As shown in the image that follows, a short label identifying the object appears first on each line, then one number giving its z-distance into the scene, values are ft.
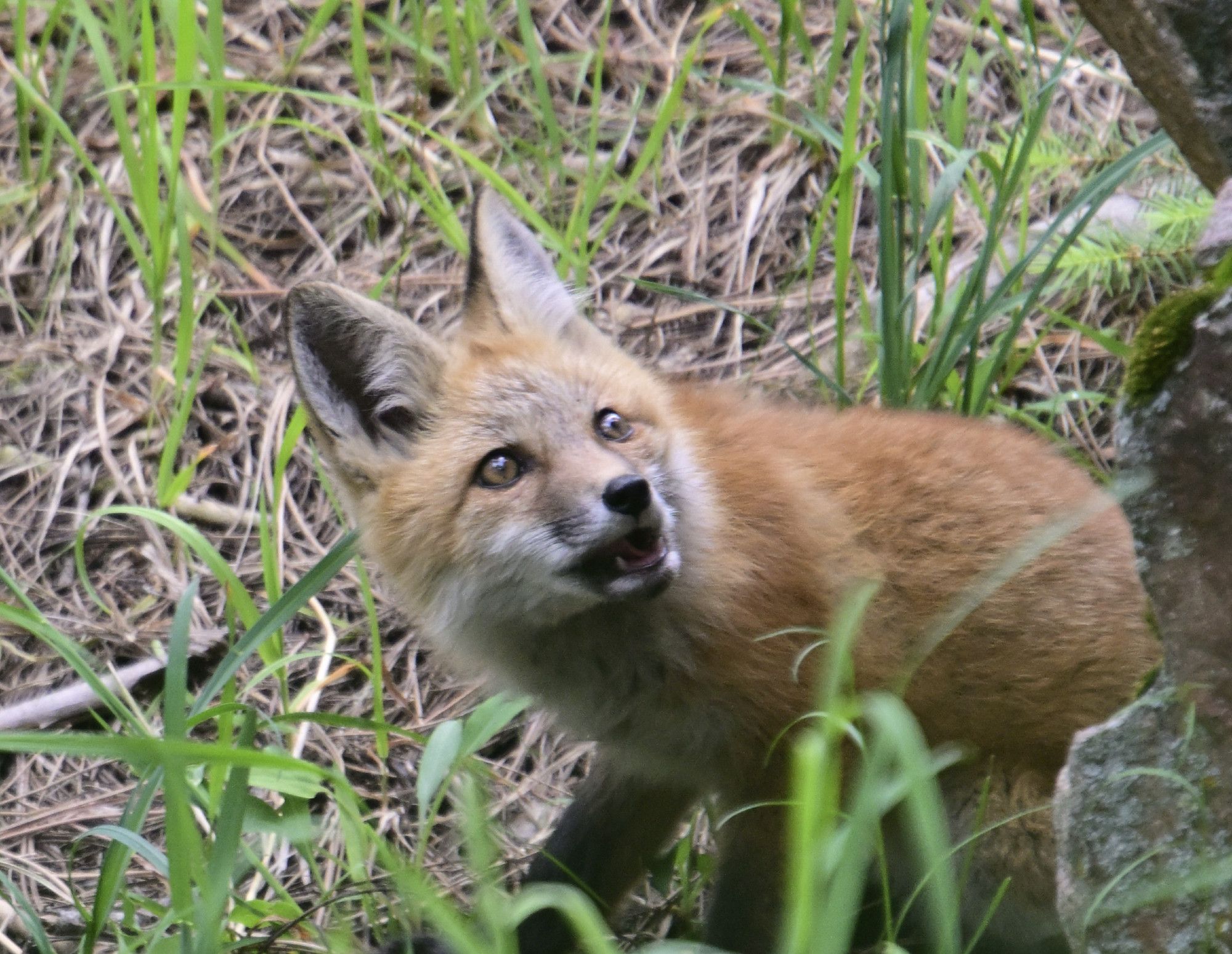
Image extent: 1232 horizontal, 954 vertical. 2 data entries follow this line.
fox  21.20
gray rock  14.08
